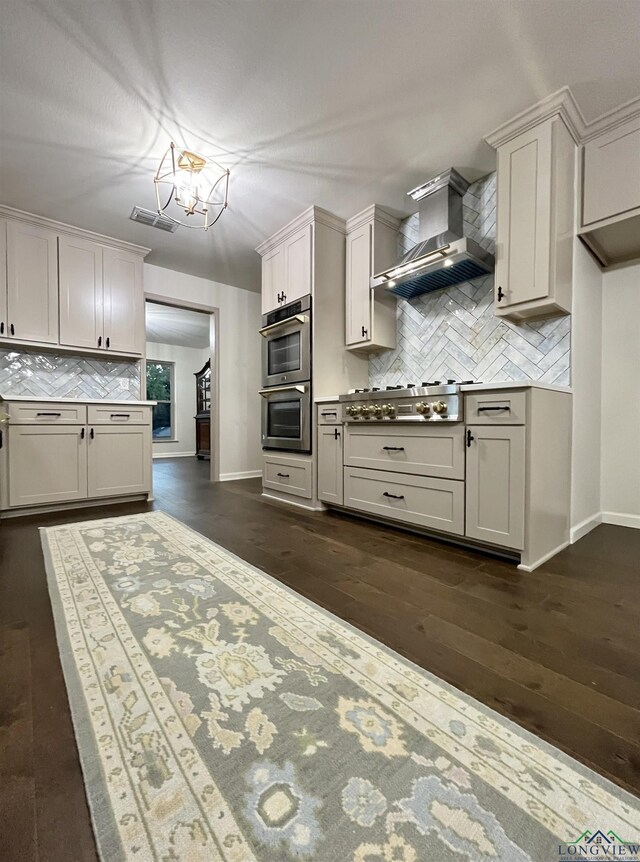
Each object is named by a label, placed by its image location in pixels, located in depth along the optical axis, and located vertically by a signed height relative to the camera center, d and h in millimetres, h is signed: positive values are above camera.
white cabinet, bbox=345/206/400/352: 3145 +1251
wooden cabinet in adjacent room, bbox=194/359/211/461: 7141 +169
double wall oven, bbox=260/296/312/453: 3189 +404
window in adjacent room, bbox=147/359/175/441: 8227 +586
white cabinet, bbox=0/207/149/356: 3146 +1234
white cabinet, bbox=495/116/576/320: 2072 +1168
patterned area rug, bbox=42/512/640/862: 611 -692
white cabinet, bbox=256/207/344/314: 3168 +1507
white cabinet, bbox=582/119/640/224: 2062 +1438
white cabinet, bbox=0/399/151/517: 2867 -276
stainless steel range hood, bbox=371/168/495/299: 2494 +1192
